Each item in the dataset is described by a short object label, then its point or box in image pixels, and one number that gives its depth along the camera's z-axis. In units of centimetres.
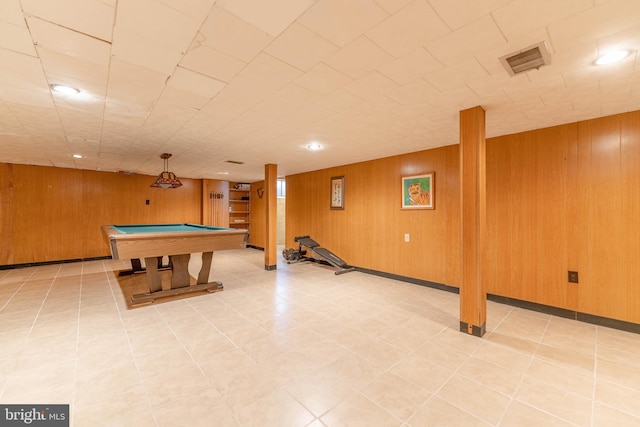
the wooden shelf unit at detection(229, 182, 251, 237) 1023
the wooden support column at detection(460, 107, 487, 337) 289
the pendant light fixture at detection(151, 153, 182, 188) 504
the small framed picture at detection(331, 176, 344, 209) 656
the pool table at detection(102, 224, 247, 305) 354
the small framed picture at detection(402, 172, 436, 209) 481
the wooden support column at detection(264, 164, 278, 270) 615
